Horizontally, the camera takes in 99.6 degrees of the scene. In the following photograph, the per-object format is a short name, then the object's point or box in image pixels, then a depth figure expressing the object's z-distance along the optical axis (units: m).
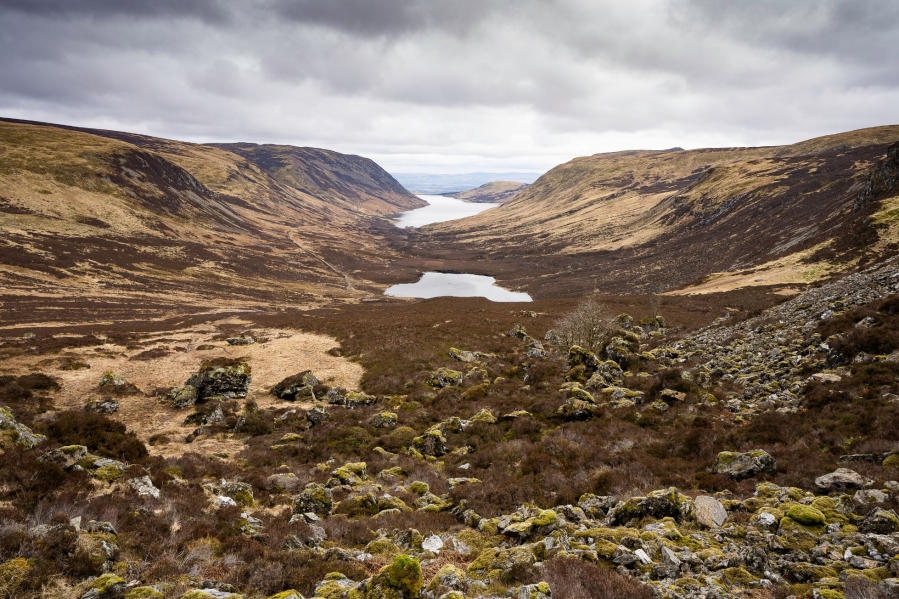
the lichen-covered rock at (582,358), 27.12
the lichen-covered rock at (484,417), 21.33
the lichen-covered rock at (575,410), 20.14
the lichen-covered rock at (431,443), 19.34
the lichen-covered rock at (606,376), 24.16
